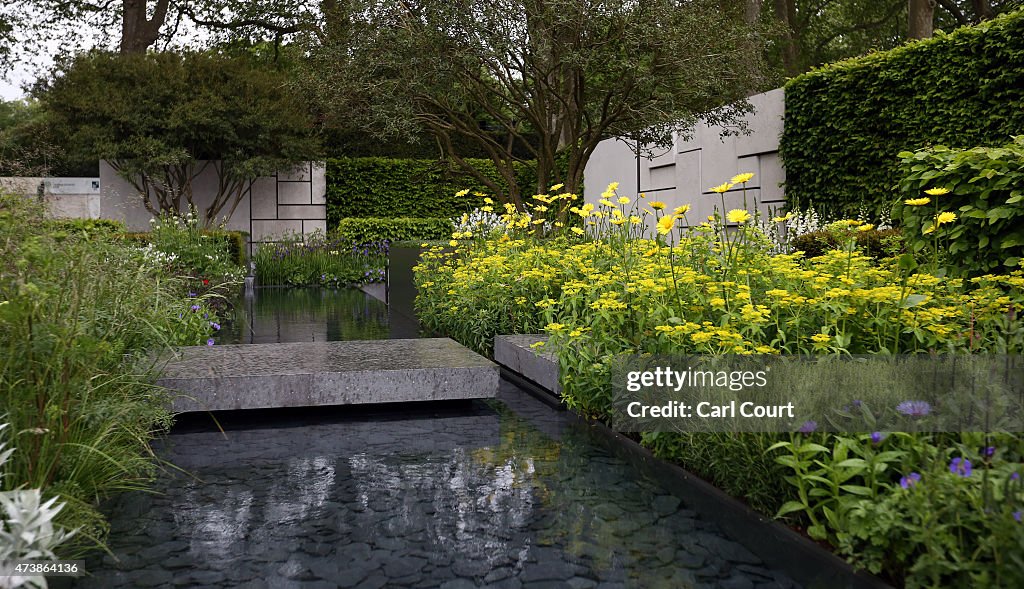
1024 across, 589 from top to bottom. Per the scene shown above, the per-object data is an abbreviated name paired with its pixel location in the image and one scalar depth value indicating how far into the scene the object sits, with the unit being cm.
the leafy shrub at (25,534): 186
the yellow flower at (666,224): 381
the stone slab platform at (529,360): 490
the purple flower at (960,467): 208
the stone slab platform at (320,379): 447
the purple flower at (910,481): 213
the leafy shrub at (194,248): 948
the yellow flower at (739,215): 380
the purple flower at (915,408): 231
